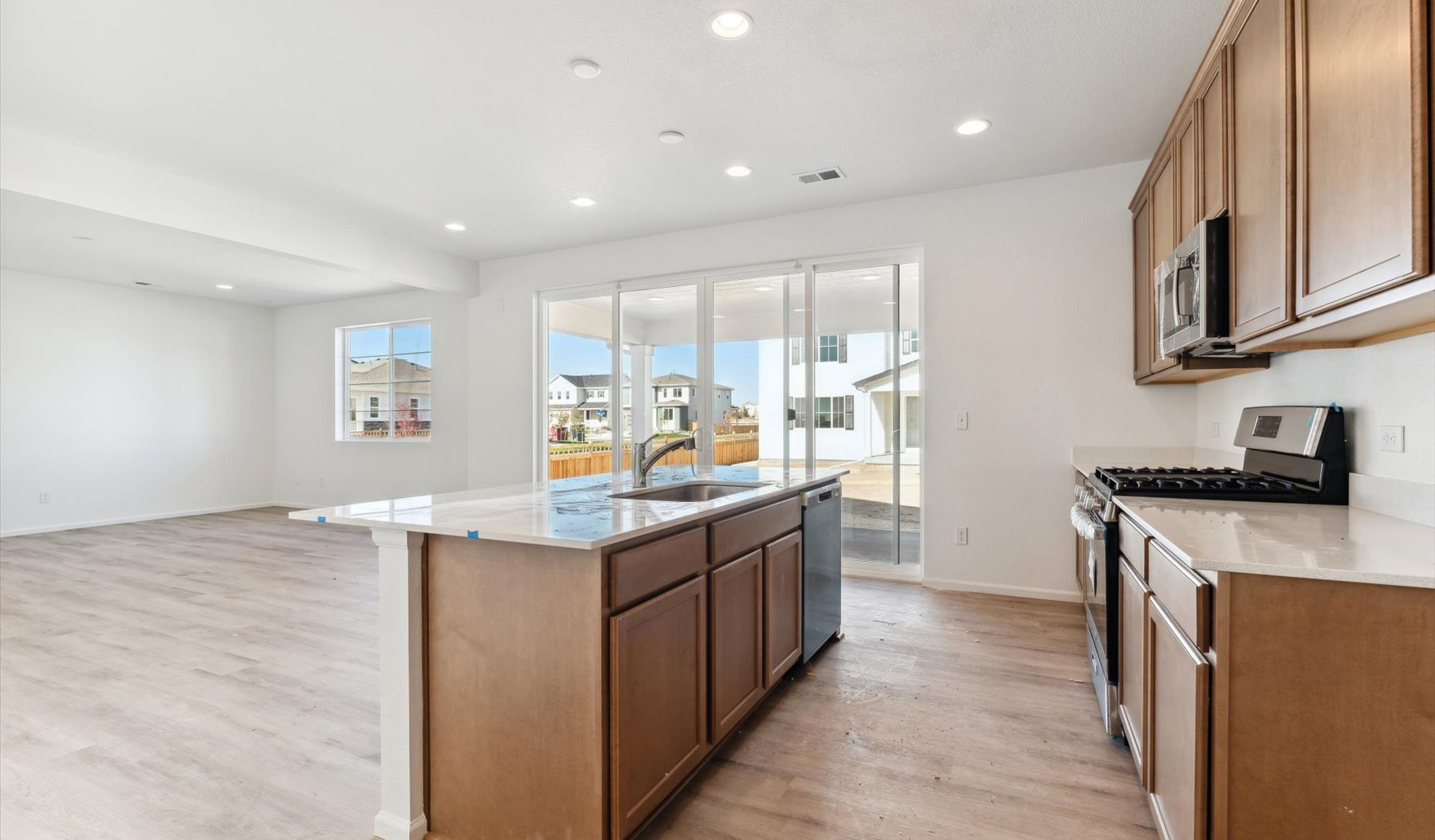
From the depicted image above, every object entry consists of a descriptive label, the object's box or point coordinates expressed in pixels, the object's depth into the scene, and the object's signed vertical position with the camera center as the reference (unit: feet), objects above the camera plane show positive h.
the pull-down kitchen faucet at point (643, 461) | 8.80 -0.59
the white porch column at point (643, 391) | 18.39 +0.80
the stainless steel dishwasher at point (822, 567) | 9.59 -2.38
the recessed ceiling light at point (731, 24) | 8.00 +5.10
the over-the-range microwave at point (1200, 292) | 7.05 +1.45
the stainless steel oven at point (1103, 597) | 7.25 -2.19
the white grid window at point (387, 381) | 23.95 +1.52
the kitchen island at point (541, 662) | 5.23 -2.18
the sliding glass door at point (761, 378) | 15.14 +1.10
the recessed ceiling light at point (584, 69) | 9.02 +5.05
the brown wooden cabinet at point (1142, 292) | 11.17 +2.32
